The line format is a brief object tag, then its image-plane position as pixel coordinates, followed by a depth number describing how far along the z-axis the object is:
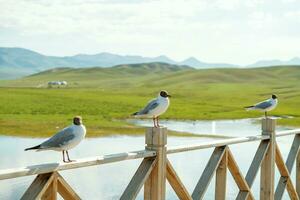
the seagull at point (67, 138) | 4.79
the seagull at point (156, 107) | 5.97
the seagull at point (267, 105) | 9.11
